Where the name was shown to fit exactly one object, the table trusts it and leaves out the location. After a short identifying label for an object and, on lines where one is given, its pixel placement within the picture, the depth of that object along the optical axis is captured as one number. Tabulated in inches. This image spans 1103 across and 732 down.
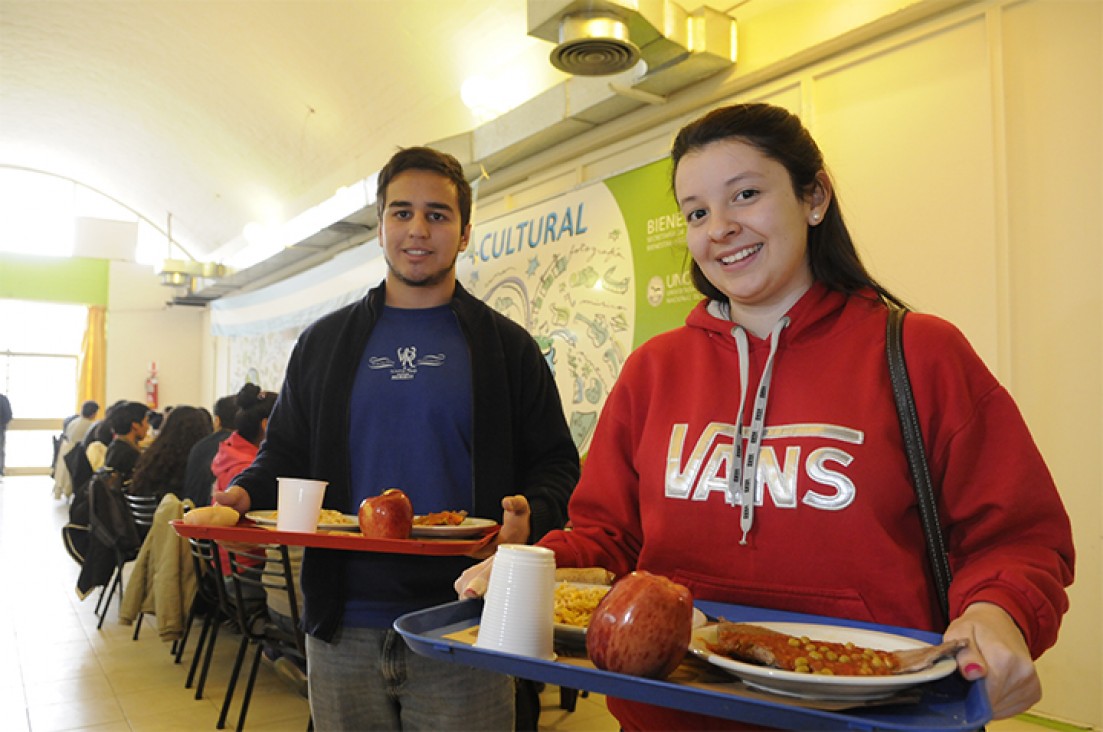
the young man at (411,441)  66.4
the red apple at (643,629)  31.0
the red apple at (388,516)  61.5
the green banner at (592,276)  166.2
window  614.2
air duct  143.6
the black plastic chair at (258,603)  123.3
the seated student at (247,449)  153.6
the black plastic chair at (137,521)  196.4
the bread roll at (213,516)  63.2
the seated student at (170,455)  204.1
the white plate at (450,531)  63.0
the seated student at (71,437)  448.8
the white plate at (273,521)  67.1
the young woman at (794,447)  38.6
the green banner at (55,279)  597.6
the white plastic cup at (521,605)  33.6
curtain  610.2
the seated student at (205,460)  181.3
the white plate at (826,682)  27.5
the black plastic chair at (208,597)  143.9
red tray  56.7
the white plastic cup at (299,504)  65.4
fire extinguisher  615.5
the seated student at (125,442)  237.6
